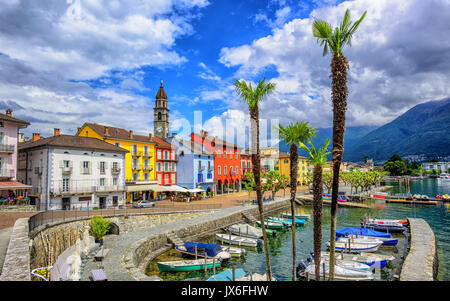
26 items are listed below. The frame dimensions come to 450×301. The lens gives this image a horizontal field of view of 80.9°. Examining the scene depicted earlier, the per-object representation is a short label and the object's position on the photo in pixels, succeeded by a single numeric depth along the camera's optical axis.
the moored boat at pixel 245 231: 32.38
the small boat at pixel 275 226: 37.53
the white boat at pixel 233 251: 25.35
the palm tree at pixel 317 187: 11.62
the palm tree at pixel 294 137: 13.14
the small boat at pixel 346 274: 18.06
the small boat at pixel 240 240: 29.41
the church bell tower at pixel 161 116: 72.00
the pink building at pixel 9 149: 29.88
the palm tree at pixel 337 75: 9.88
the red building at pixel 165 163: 54.12
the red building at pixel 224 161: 65.65
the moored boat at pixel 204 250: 23.30
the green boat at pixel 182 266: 21.22
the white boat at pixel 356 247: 25.97
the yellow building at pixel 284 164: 93.25
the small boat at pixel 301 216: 44.12
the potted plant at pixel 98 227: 24.95
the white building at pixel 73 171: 34.69
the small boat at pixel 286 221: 38.79
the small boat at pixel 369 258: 21.59
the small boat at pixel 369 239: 27.77
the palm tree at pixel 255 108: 12.88
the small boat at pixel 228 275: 17.53
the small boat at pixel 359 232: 30.46
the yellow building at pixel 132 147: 46.72
